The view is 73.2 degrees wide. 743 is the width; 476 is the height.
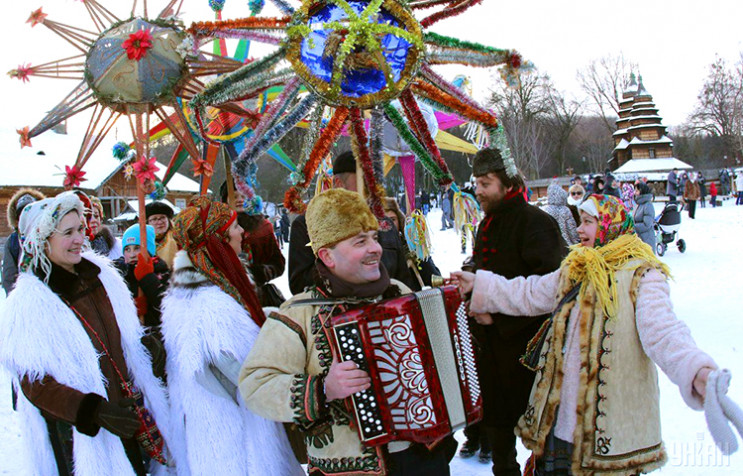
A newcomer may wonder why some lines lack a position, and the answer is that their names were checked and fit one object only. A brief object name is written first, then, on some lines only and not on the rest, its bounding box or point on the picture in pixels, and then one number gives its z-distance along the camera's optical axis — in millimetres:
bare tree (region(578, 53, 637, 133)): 50906
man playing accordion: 1929
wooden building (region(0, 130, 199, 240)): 22656
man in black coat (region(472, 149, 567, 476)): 2990
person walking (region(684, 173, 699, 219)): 19203
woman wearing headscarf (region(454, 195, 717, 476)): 2270
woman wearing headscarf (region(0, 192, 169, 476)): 2236
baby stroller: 11602
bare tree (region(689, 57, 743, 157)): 43469
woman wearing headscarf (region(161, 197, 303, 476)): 2344
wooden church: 37844
